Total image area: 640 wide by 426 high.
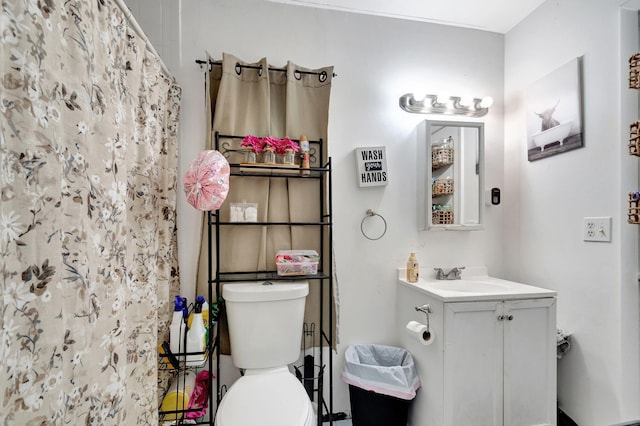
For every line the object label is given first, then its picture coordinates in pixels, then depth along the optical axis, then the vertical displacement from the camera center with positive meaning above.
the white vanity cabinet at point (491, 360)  1.39 -0.72
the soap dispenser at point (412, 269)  1.74 -0.32
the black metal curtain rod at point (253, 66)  1.62 +0.88
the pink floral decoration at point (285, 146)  1.52 +0.39
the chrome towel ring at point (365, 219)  1.79 -0.02
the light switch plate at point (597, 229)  1.36 -0.05
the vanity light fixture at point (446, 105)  1.84 +0.76
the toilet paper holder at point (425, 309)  1.49 -0.49
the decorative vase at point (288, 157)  1.52 +0.33
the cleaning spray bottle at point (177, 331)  1.32 -0.54
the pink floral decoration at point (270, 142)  1.49 +0.40
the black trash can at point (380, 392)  1.47 -0.91
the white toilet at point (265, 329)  1.32 -0.57
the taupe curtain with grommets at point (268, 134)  1.60 +0.49
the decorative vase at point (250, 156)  1.50 +0.33
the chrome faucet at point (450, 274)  1.84 -0.36
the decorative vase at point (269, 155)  1.49 +0.33
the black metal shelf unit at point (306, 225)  1.45 -0.07
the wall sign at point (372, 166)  1.77 +0.33
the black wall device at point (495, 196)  1.95 +0.16
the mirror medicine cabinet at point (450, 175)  1.79 +0.29
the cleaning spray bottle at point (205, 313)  1.42 -0.49
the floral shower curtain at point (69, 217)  0.55 +0.00
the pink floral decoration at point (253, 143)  1.48 +0.40
